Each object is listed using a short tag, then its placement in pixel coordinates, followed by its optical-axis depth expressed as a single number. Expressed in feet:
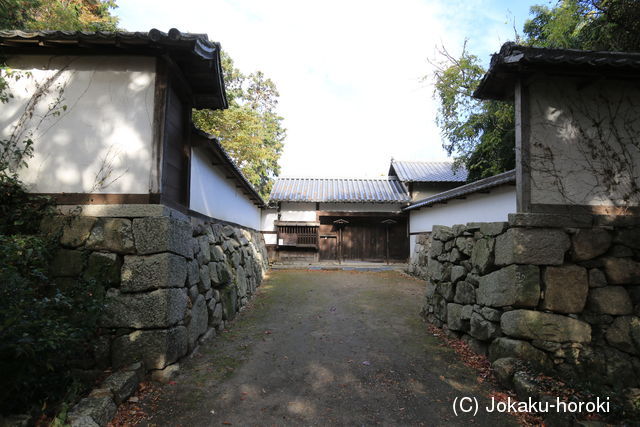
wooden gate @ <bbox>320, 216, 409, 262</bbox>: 52.54
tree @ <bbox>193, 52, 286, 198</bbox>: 42.63
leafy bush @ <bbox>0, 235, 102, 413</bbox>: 8.04
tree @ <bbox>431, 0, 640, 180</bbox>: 19.22
